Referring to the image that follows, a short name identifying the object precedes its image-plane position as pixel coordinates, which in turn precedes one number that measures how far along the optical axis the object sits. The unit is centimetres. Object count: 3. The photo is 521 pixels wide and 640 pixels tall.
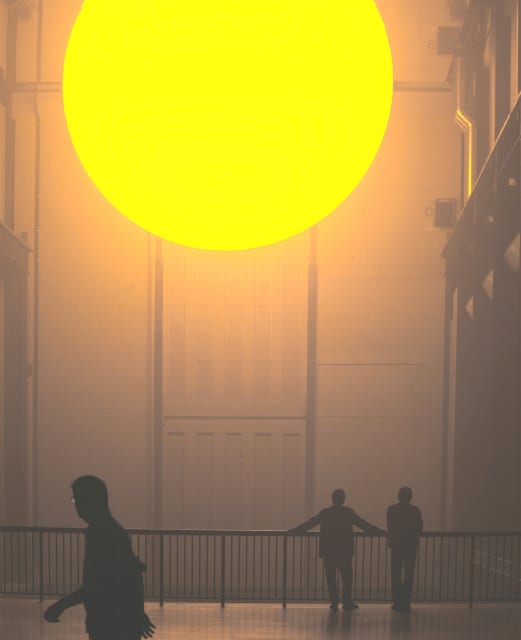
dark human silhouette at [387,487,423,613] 1925
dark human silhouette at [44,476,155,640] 908
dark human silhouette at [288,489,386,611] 1922
